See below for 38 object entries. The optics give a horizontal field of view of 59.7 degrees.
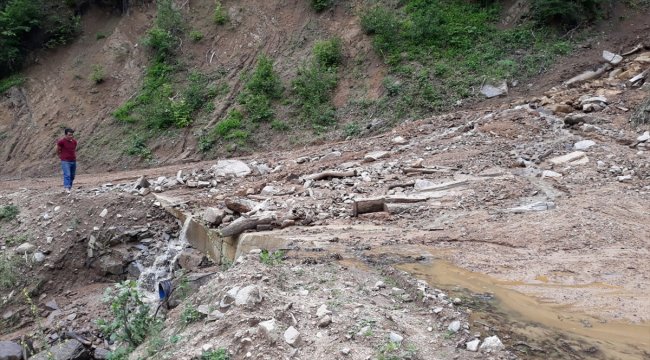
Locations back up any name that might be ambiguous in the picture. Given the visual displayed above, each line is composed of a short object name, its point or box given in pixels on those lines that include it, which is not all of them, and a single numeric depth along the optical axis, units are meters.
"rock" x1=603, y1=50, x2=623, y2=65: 12.06
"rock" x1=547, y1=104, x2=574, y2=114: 10.41
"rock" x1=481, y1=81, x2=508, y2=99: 11.97
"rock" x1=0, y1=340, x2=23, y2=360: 7.72
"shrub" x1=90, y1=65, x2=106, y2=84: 17.08
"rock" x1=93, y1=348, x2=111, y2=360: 7.61
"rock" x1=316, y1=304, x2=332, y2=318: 4.33
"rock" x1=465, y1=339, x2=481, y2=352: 3.90
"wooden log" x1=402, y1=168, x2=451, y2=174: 8.70
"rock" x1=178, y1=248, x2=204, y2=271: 8.70
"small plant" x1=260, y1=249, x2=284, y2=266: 5.45
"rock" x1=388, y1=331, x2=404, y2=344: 3.96
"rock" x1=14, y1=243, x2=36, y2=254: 9.66
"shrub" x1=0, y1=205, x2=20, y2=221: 10.48
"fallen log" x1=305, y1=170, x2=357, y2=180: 9.22
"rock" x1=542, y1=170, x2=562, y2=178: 7.88
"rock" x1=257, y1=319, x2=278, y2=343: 4.04
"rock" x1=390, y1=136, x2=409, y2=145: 10.66
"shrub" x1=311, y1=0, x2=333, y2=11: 15.67
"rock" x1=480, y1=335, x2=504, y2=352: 3.87
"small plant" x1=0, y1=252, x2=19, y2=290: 9.48
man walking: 10.00
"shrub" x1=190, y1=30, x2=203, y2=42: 16.78
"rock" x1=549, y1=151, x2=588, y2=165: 8.28
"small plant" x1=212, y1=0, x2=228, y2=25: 16.92
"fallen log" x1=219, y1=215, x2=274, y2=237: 7.50
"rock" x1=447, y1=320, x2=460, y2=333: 4.14
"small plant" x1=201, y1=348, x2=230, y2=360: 3.97
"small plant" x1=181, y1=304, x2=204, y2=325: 4.74
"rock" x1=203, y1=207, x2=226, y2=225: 8.34
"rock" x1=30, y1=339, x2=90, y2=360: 7.24
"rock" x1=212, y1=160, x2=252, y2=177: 10.70
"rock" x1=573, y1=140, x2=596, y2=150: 8.62
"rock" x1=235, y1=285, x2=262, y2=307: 4.47
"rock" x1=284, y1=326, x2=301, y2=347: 4.01
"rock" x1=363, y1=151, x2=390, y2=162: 9.99
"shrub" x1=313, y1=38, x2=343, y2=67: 14.15
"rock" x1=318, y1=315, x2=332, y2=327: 4.21
